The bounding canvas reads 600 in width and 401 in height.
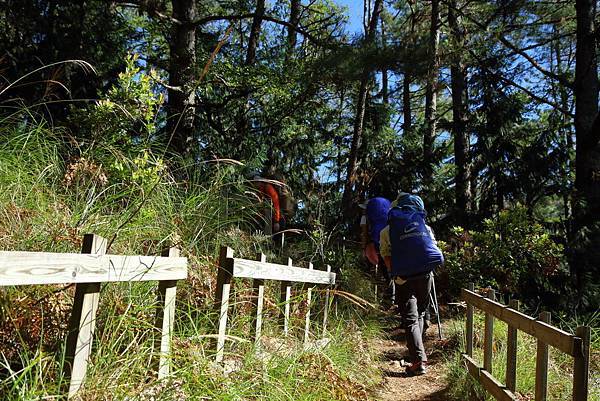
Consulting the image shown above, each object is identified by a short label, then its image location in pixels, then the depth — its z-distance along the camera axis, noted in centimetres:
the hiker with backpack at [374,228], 854
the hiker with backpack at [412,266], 566
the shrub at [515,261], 827
